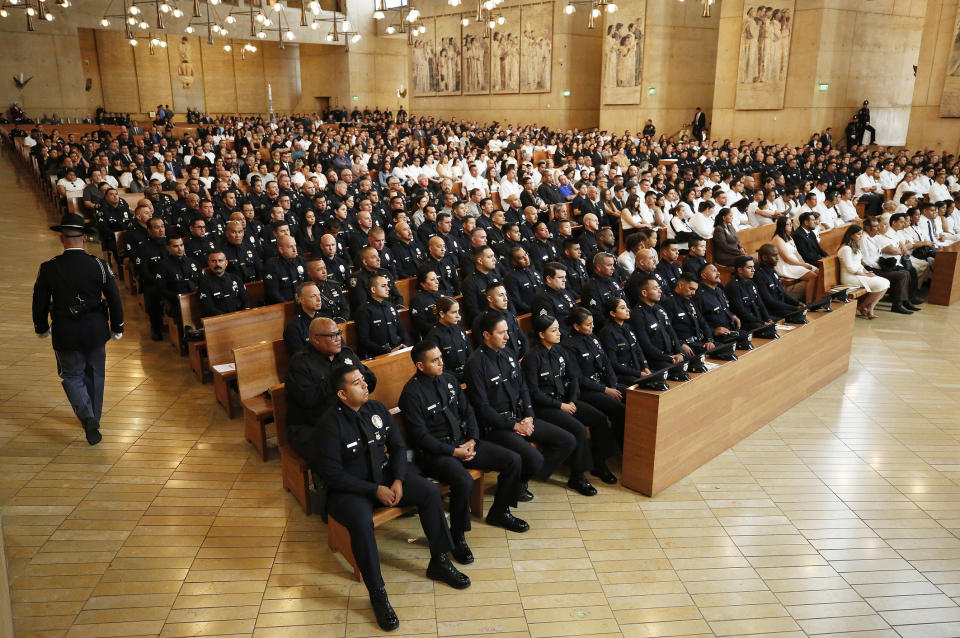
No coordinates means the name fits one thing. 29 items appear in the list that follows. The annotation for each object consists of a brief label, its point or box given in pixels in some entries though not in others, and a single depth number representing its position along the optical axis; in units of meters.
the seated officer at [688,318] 5.89
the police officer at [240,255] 7.29
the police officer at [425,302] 5.86
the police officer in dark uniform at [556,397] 4.57
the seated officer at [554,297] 5.90
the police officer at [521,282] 6.82
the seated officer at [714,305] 6.24
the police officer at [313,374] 4.06
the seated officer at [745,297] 6.54
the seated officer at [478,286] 6.21
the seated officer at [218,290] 6.11
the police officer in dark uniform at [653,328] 5.49
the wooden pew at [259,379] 4.70
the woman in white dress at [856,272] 8.37
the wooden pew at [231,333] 5.40
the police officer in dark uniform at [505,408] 4.28
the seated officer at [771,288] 6.89
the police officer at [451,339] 4.77
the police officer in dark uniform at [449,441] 3.86
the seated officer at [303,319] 5.00
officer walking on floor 4.61
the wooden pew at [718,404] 4.39
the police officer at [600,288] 6.20
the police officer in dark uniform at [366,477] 3.34
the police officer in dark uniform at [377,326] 5.46
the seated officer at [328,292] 5.80
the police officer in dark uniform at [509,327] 4.96
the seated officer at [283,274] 6.61
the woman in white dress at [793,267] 8.42
